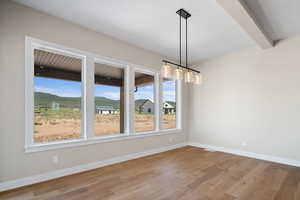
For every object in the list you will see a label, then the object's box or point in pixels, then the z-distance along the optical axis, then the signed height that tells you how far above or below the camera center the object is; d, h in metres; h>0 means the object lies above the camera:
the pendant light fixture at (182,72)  2.54 +0.49
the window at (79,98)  2.77 +0.08
